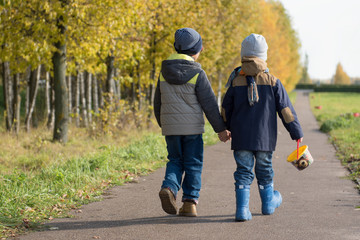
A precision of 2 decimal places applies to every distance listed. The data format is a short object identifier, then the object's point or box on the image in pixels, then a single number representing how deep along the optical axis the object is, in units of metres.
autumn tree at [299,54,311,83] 121.29
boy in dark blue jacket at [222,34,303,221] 5.24
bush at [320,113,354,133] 18.14
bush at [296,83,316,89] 102.97
